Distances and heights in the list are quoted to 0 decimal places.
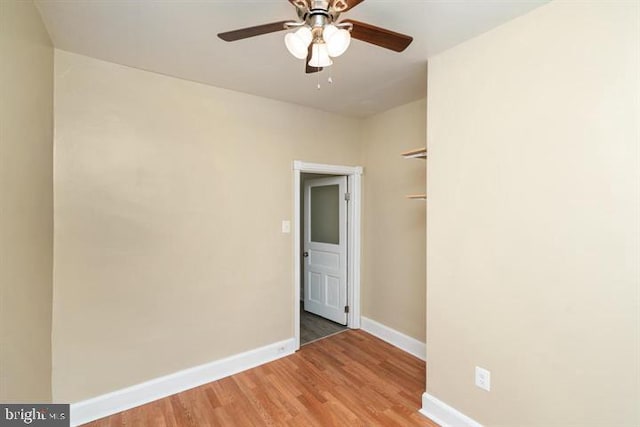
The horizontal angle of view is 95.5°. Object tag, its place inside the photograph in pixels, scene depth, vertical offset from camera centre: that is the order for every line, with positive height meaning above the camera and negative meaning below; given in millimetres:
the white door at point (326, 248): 3549 -397
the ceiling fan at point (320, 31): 1114 +767
